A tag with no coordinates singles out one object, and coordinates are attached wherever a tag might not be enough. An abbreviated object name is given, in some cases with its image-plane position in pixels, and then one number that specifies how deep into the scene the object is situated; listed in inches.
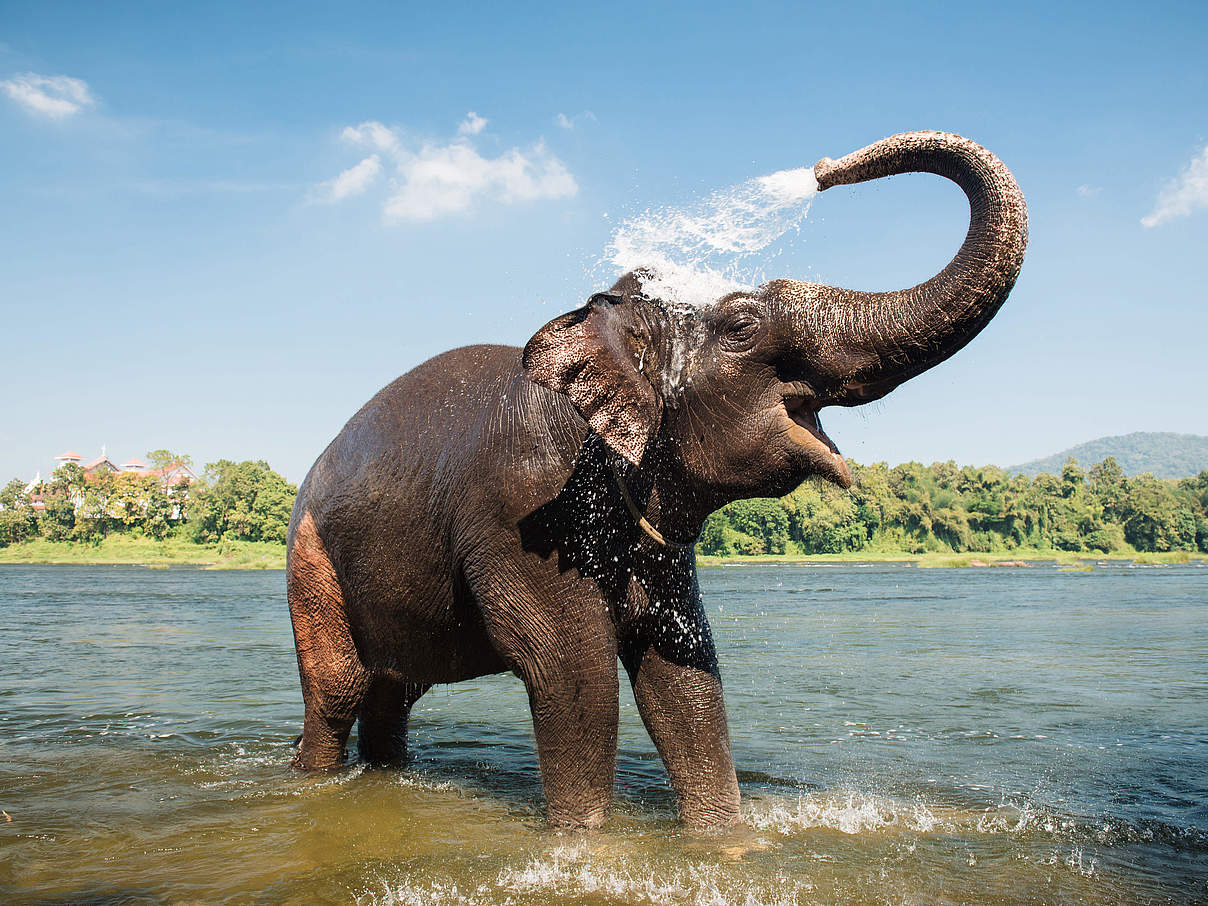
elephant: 144.5
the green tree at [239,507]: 3474.4
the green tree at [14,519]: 3671.3
